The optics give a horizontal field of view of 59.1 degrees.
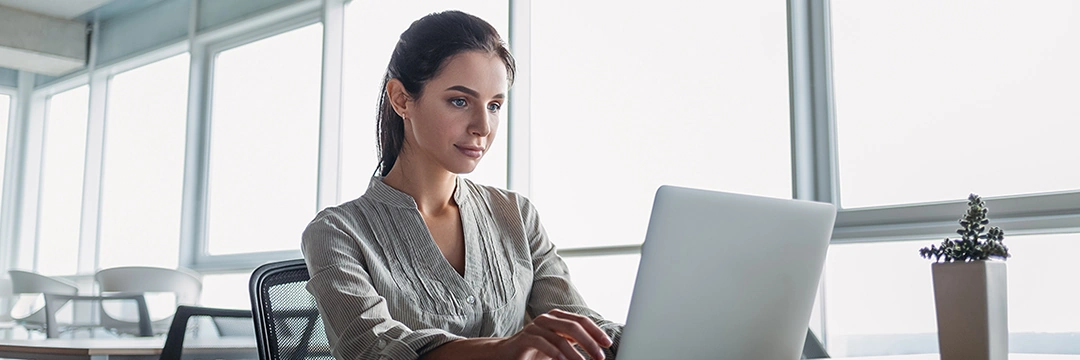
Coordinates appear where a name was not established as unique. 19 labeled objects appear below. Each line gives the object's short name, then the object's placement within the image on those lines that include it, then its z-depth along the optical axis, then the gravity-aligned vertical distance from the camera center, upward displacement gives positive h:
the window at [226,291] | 5.11 -0.29
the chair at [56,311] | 3.31 -0.27
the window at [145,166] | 5.79 +0.45
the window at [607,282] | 3.52 -0.15
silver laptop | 0.97 -0.04
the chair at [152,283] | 4.52 -0.22
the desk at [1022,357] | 1.54 -0.18
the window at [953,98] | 2.51 +0.41
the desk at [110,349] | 2.28 -0.28
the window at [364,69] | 4.59 +0.83
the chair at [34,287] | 5.14 -0.28
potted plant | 1.17 -0.07
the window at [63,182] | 6.52 +0.38
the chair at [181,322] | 2.17 -0.19
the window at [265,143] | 4.93 +0.52
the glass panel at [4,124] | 6.92 +0.82
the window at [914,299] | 2.47 -0.16
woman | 1.35 +0.02
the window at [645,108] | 3.18 +0.49
